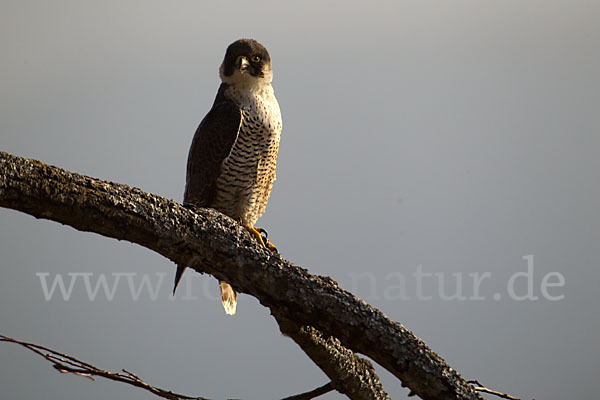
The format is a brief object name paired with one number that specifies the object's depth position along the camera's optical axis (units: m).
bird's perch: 11.71
